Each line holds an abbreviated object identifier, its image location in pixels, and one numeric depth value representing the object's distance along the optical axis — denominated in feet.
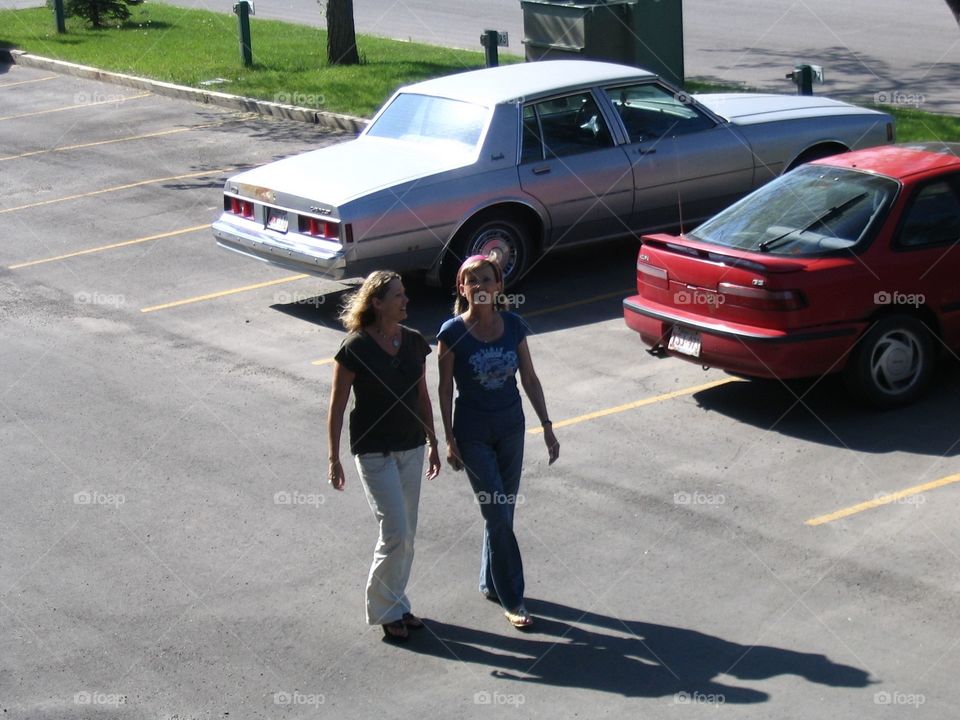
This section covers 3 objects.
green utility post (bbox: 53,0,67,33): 90.17
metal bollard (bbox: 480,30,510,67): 61.16
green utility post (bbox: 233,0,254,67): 72.69
